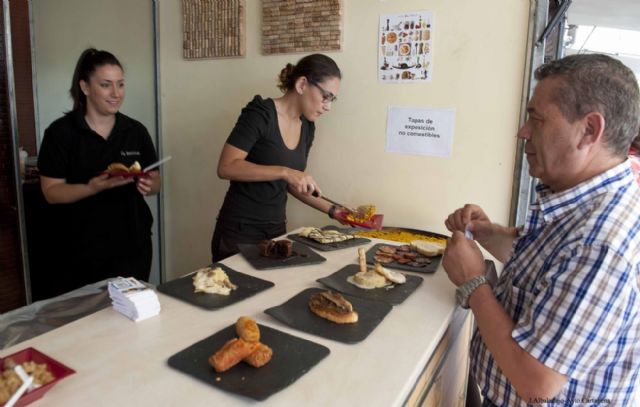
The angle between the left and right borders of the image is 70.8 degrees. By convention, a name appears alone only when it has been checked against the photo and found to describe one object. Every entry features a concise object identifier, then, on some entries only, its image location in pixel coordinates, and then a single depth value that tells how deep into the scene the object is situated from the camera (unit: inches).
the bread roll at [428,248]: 68.6
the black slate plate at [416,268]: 62.8
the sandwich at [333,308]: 45.4
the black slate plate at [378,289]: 52.7
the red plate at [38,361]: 31.7
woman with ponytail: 79.6
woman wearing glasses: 79.1
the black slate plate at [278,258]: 62.3
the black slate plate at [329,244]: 71.8
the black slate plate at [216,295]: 49.7
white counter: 33.6
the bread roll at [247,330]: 38.6
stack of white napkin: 45.3
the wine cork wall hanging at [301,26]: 96.1
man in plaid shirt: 34.2
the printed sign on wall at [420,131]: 90.0
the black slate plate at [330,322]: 43.3
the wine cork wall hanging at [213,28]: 107.0
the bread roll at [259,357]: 36.8
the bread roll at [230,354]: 36.0
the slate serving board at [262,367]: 34.4
